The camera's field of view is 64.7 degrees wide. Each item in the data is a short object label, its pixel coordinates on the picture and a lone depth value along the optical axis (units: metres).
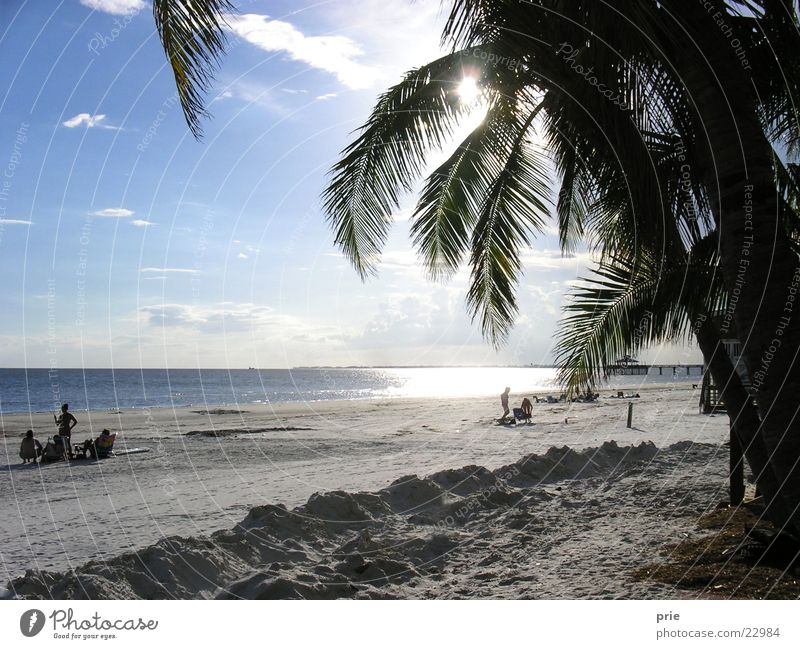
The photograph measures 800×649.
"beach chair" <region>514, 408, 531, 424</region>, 23.97
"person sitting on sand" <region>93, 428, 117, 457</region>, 15.59
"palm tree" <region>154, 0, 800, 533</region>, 4.00
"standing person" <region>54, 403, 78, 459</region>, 15.27
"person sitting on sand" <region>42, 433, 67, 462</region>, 15.11
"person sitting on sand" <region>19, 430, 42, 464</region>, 15.07
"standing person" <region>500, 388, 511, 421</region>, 24.45
